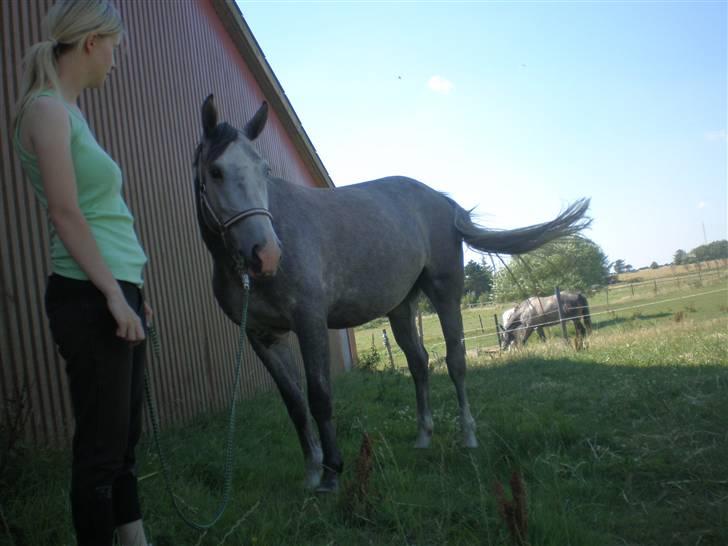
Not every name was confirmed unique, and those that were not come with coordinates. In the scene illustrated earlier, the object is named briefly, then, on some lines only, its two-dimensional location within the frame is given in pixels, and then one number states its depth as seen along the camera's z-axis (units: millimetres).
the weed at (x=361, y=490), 2494
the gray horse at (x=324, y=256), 2879
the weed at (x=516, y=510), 2080
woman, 1461
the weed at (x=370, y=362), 11158
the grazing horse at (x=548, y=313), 20578
